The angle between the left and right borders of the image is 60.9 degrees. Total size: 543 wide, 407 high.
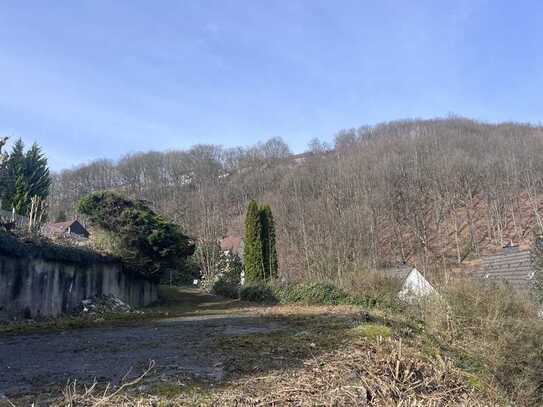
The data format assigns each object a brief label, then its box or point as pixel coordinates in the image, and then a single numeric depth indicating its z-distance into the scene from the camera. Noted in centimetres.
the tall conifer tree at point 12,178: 3222
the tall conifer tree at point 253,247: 2349
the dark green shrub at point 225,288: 2332
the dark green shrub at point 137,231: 1652
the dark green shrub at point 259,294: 1869
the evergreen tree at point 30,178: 3303
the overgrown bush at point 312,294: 1562
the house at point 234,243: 4184
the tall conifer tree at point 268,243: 2369
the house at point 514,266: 1350
